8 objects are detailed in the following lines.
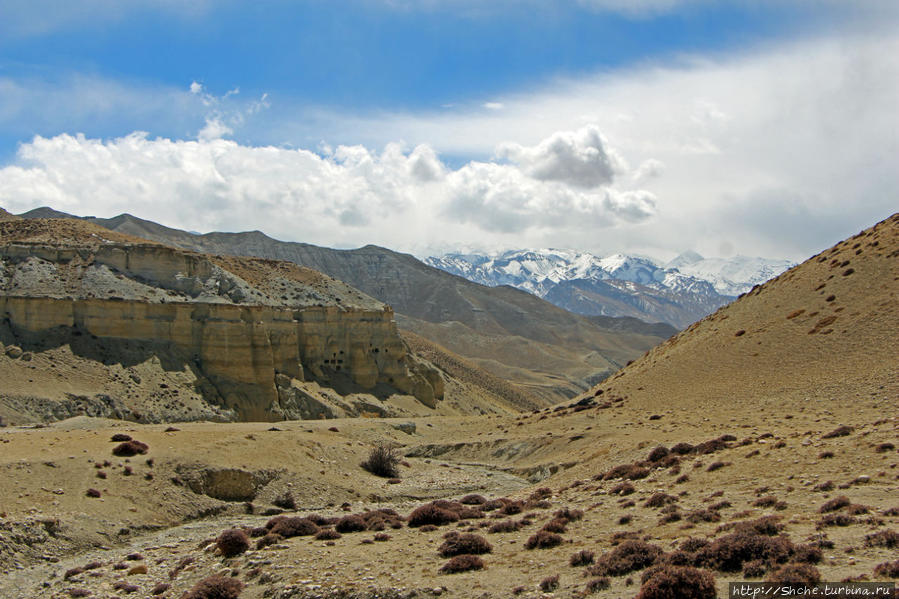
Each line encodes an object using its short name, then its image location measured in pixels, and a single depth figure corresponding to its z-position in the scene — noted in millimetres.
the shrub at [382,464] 39500
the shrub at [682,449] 29766
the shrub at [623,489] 25562
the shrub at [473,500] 31030
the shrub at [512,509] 25977
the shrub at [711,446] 28672
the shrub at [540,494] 28969
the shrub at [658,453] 29906
